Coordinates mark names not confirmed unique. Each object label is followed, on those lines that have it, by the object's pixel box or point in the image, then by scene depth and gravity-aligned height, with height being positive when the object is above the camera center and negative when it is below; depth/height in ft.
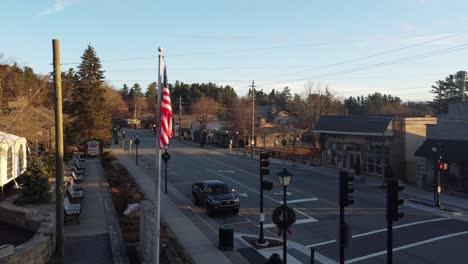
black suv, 67.97 -12.18
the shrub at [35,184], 56.65 -8.05
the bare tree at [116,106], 420.44 +19.99
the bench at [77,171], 95.76 -10.66
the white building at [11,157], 61.67 -5.21
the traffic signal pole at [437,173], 77.01 -9.30
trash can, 49.86 -13.42
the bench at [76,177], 82.11 -11.00
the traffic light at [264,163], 53.88 -4.98
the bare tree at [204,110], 263.29 +11.04
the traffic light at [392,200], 34.73 -6.29
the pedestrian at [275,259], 35.73 -11.45
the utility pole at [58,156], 41.34 -3.13
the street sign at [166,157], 86.43 -6.66
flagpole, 33.42 -4.40
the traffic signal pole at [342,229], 37.93 -9.46
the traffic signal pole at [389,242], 34.50 -9.66
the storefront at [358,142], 112.37 -5.45
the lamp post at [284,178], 47.85 -6.08
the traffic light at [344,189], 38.81 -5.99
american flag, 35.14 +0.52
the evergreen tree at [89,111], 182.09 +5.77
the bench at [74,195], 64.44 -10.97
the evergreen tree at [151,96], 548.31 +39.32
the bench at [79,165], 104.43 -10.23
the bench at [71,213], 53.78 -11.27
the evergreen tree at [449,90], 309.22 +25.61
